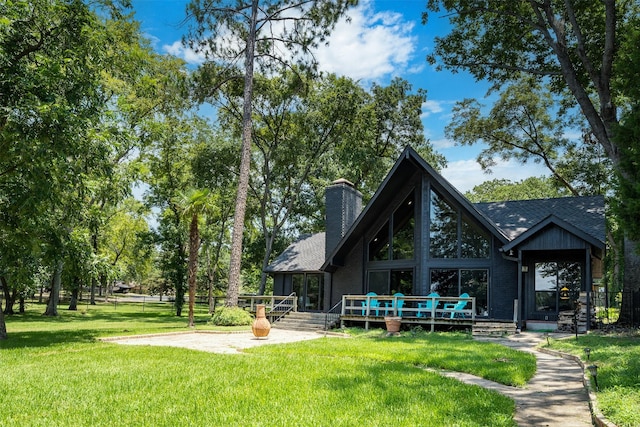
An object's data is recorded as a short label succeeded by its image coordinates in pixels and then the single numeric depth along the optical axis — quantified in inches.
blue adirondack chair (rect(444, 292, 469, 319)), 624.0
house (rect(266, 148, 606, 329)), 641.2
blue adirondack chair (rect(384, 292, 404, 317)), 653.9
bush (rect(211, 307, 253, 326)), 708.7
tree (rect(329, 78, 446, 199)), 1095.0
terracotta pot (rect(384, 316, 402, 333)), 600.7
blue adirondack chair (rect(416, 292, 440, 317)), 636.7
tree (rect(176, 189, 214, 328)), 705.5
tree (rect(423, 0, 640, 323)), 625.3
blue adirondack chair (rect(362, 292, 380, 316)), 684.1
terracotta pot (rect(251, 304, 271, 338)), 518.0
